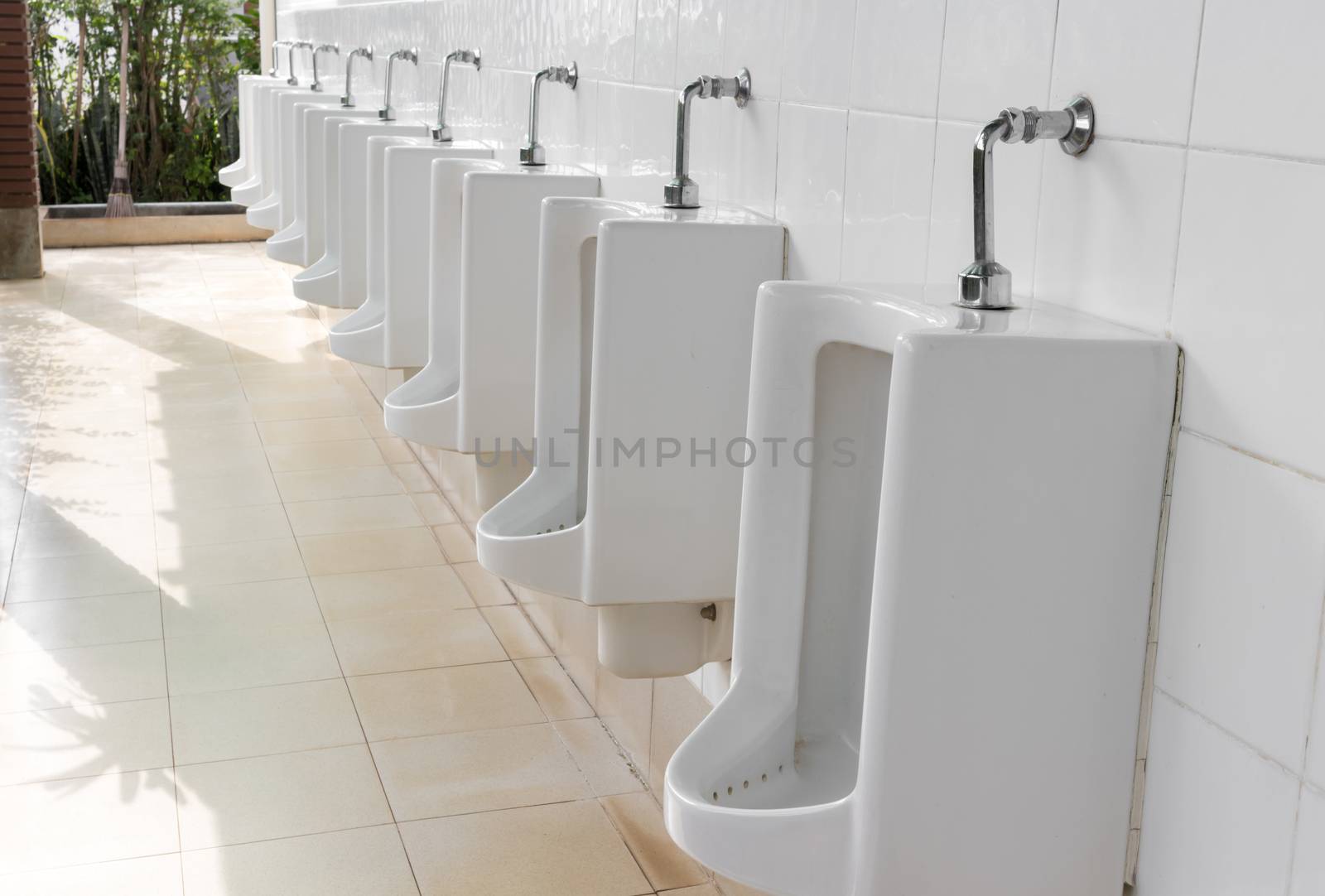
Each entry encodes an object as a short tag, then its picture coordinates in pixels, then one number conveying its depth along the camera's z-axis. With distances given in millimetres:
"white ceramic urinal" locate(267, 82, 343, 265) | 3852
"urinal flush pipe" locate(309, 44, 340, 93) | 4977
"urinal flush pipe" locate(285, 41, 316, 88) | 5508
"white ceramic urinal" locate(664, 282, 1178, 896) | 1007
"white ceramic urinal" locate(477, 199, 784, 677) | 1612
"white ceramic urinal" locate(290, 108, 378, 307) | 3482
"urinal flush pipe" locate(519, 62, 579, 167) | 2463
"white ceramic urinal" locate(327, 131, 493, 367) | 2627
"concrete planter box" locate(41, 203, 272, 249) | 7699
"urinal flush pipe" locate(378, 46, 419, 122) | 3539
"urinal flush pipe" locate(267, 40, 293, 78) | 6541
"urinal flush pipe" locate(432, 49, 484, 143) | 2971
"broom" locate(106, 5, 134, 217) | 7828
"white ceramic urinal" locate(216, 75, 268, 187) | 5820
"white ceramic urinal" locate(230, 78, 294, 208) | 5137
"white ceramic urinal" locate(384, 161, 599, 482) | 2141
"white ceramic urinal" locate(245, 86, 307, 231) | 4544
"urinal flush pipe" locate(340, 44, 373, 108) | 4020
